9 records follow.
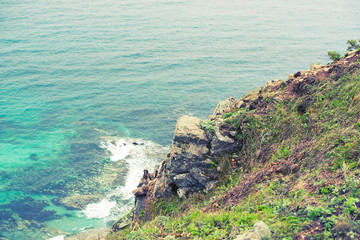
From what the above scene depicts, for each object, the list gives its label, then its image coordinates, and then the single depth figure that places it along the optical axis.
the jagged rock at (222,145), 17.42
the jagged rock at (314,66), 21.05
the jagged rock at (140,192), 20.85
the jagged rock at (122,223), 20.52
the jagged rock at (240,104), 19.75
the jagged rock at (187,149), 17.88
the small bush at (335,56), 20.55
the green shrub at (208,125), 18.17
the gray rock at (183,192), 17.59
